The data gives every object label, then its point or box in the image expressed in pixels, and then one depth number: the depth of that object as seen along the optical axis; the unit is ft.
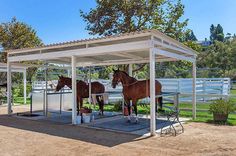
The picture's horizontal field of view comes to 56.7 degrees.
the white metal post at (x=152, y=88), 20.67
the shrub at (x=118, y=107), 37.43
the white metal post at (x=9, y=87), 33.36
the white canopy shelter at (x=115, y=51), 21.01
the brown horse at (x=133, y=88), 26.50
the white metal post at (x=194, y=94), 28.32
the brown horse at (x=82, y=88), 31.84
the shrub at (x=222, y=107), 25.53
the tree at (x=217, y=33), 200.18
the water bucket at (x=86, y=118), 26.99
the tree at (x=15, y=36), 64.37
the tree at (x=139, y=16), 37.24
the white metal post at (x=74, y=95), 26.18
